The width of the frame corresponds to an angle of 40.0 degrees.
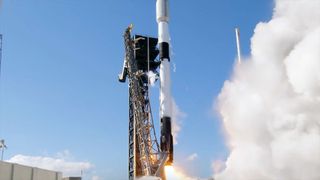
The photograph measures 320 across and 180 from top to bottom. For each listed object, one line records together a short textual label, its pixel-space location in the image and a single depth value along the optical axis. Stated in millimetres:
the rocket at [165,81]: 52219
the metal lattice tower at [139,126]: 54344
